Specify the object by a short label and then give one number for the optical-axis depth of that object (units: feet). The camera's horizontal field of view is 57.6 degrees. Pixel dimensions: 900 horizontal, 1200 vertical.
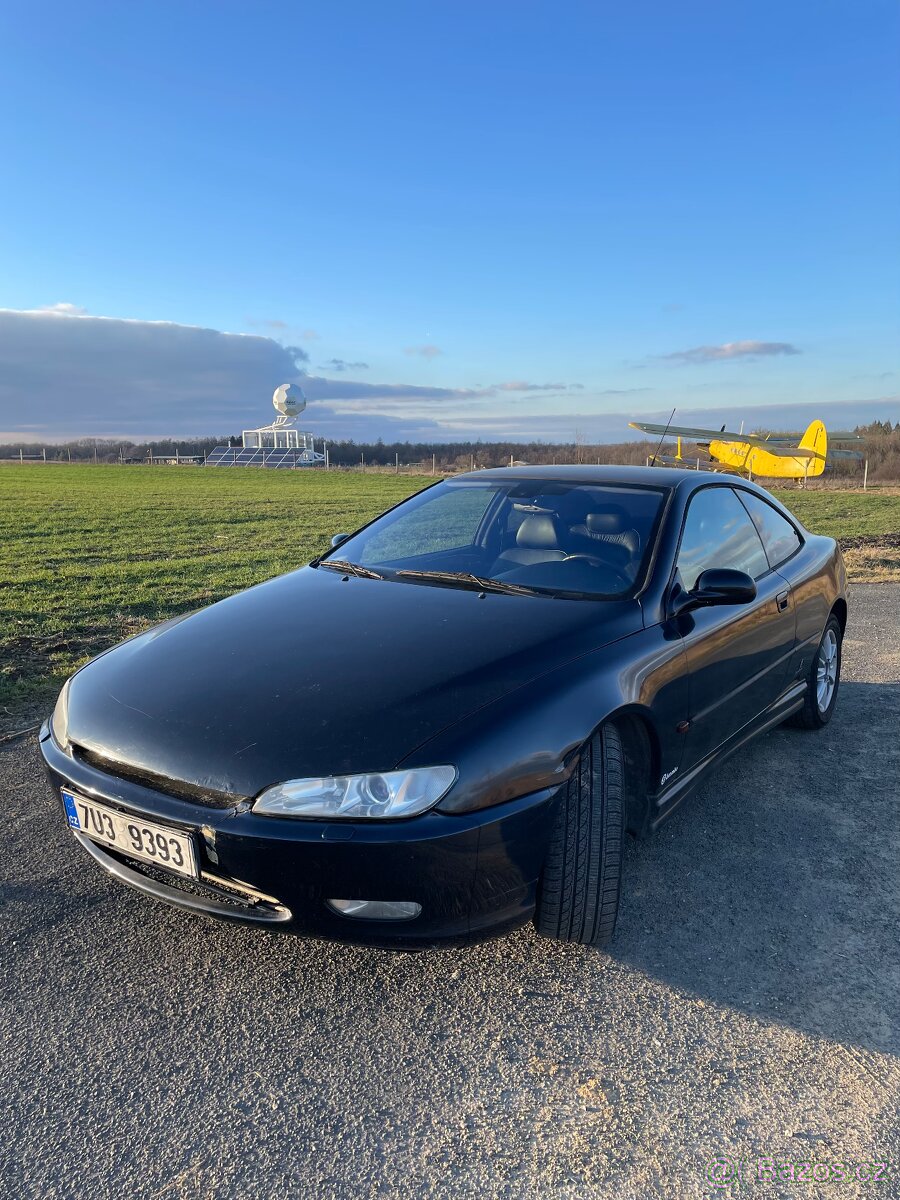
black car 6.87
